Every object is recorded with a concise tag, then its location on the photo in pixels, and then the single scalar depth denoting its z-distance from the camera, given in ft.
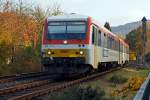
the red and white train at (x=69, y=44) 72.49
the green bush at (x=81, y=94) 40.65
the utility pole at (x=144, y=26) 149.38
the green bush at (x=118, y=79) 78.56
